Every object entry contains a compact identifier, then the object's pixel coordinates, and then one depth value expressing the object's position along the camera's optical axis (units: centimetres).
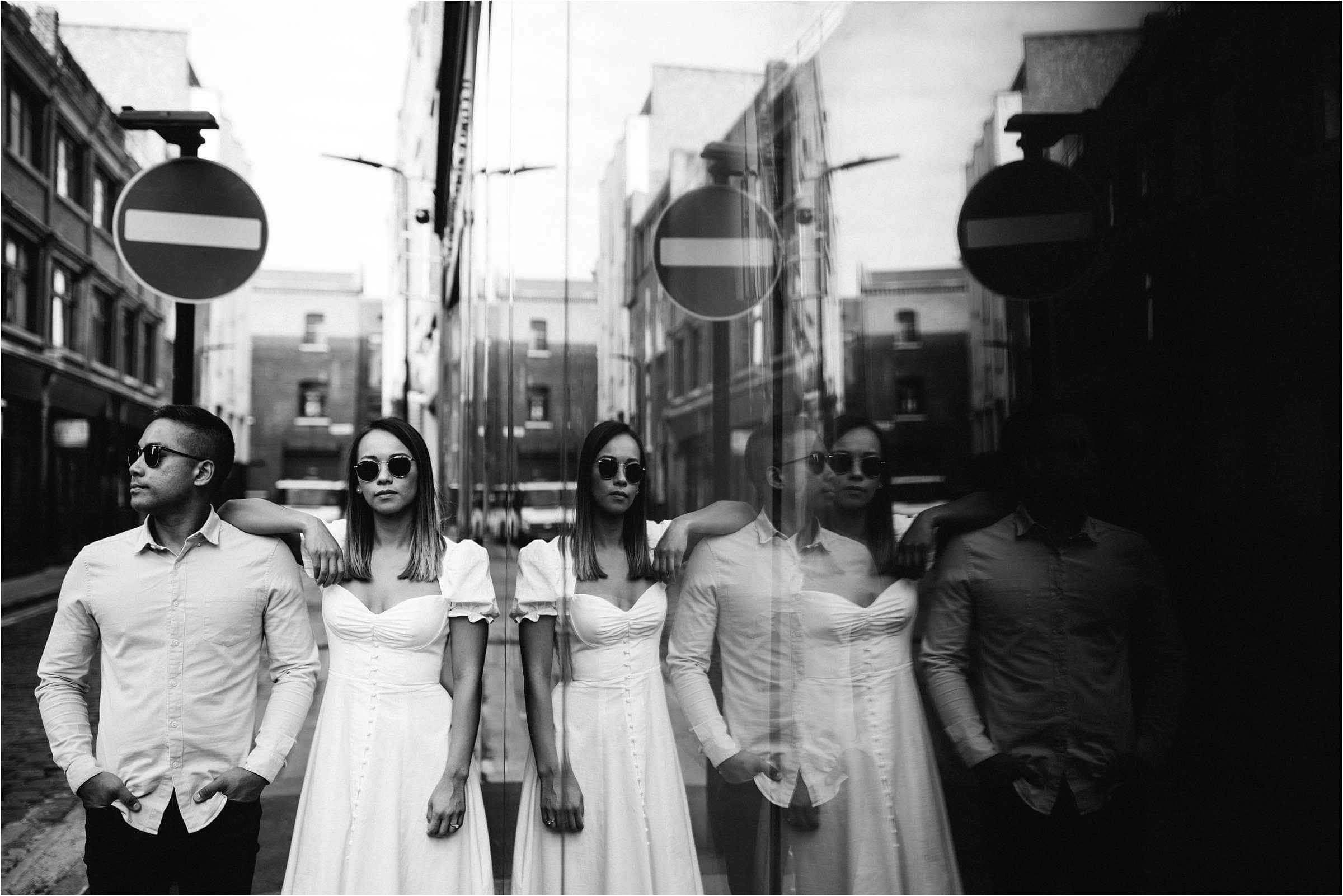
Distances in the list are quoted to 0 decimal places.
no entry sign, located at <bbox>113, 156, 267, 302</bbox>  295
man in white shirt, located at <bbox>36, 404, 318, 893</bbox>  255
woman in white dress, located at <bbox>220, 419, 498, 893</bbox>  251
